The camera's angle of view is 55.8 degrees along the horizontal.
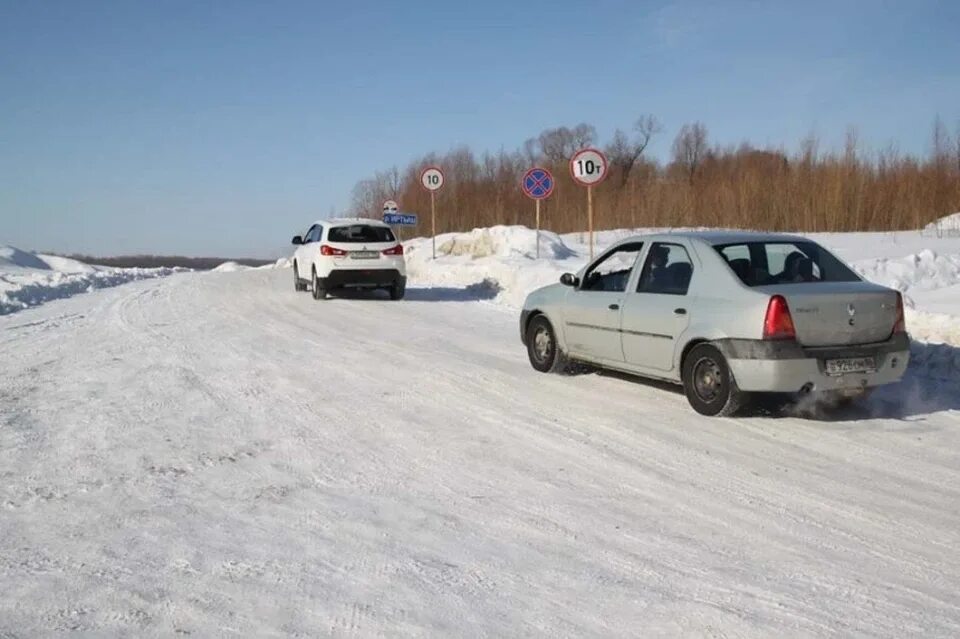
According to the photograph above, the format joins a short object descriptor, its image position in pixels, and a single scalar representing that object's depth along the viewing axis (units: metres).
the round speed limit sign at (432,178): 24.34
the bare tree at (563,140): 63.06
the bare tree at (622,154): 57.28
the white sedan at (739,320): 6.94
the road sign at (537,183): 18.44
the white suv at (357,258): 18.36
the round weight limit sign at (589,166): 15.33
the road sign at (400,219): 25.56
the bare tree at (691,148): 50.81
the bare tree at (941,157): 29.88
